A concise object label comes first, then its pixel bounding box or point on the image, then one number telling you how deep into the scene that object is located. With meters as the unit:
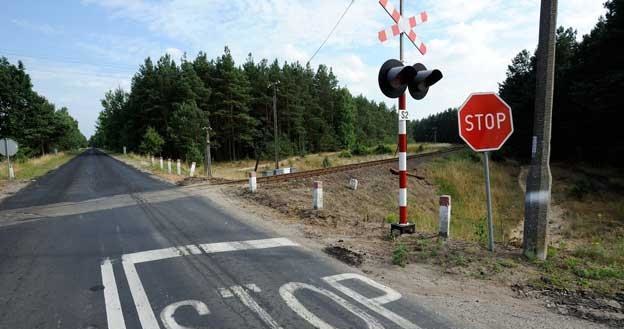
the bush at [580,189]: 19.47
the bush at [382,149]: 53.94
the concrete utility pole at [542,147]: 4.89
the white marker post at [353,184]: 14.72
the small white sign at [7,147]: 18.28
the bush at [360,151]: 52.56
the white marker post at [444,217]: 6.48
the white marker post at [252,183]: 12.14
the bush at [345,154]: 46.58
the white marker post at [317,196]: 9.34
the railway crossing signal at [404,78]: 6.00
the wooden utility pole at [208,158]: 19.34
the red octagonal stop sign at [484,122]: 5.19
